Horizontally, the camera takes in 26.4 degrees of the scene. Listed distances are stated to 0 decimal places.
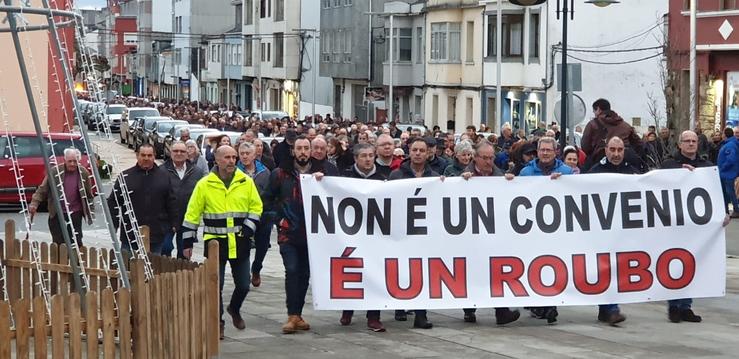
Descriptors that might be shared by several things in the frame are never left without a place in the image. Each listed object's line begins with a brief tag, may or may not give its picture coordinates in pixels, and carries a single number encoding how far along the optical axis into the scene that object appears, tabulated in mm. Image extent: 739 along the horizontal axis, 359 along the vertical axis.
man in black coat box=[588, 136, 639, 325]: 14281
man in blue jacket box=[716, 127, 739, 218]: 28241
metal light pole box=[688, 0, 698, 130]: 42344
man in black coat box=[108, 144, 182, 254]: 15297
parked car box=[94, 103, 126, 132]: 74312
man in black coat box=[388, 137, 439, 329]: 14258
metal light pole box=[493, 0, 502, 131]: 50438
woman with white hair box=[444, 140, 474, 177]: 15242
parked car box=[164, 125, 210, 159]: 47697
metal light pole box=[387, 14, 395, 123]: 68375
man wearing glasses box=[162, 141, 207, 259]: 16312
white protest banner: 13781
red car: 30516
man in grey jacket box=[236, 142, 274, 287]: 15435
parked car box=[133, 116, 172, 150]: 59000
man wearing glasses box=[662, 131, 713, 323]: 14531
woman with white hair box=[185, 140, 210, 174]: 19761
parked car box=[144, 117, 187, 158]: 54169
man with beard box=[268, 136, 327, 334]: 13688
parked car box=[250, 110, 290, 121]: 65512
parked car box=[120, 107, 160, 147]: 66875
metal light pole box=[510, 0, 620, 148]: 26688
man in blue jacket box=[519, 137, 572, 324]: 14383
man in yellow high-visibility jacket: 13297
